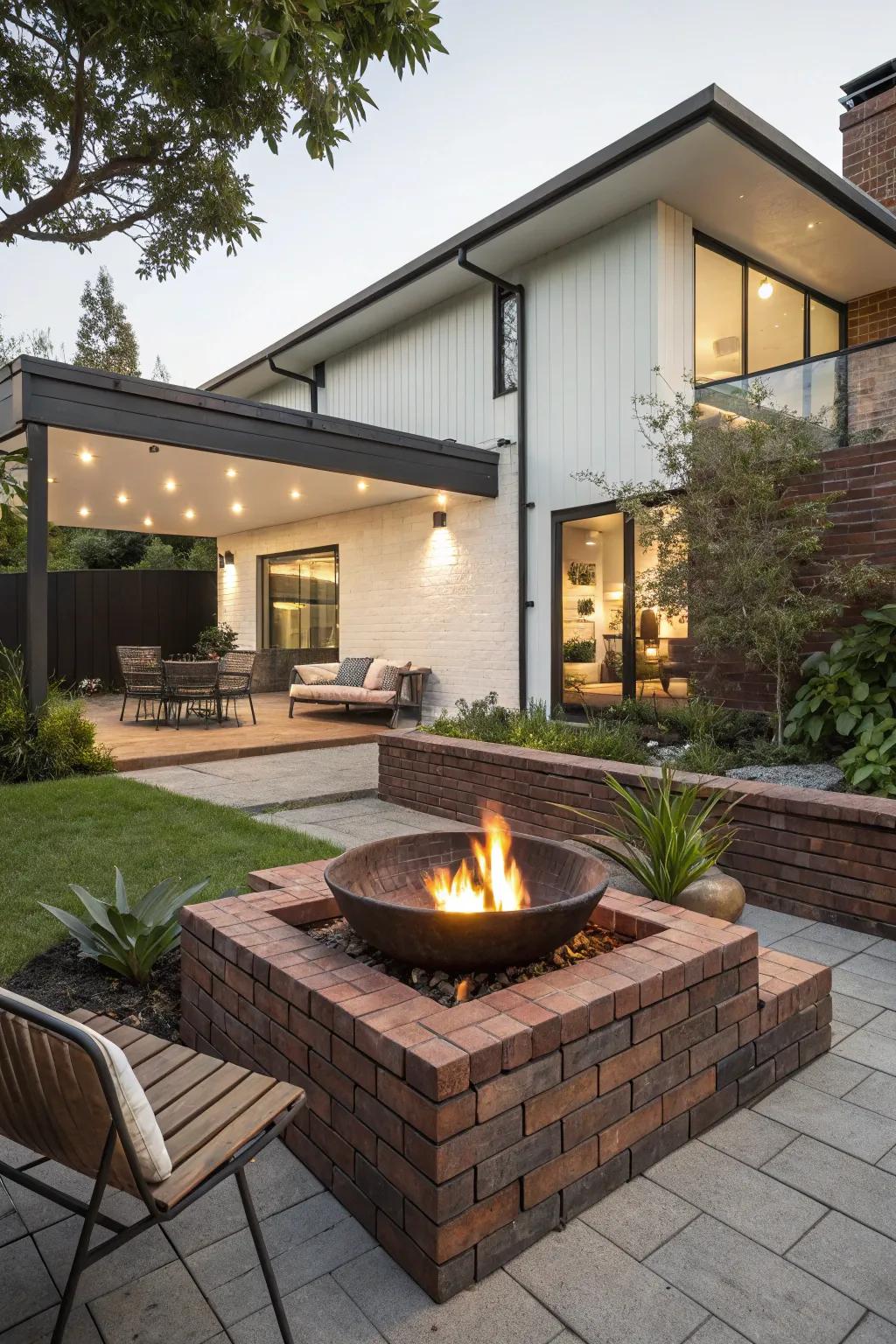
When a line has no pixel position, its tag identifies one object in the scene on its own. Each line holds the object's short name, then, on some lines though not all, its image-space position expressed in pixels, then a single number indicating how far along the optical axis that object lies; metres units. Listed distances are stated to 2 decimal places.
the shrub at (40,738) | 6.08
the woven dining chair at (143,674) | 9.14
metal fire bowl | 1.81
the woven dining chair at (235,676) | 9.35
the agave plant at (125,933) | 2.60
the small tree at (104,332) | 30.55
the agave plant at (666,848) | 2.88
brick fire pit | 1.49
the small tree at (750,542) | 5.18
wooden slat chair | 1.15
